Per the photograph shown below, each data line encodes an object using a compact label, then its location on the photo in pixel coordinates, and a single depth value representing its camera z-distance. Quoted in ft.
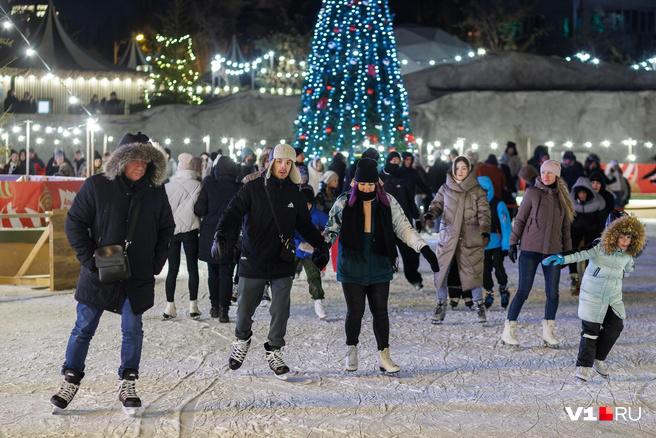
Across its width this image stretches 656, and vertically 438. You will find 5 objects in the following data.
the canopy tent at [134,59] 167.22
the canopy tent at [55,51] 129.08
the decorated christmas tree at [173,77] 140.05
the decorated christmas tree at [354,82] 80.48
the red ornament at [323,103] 81.66
